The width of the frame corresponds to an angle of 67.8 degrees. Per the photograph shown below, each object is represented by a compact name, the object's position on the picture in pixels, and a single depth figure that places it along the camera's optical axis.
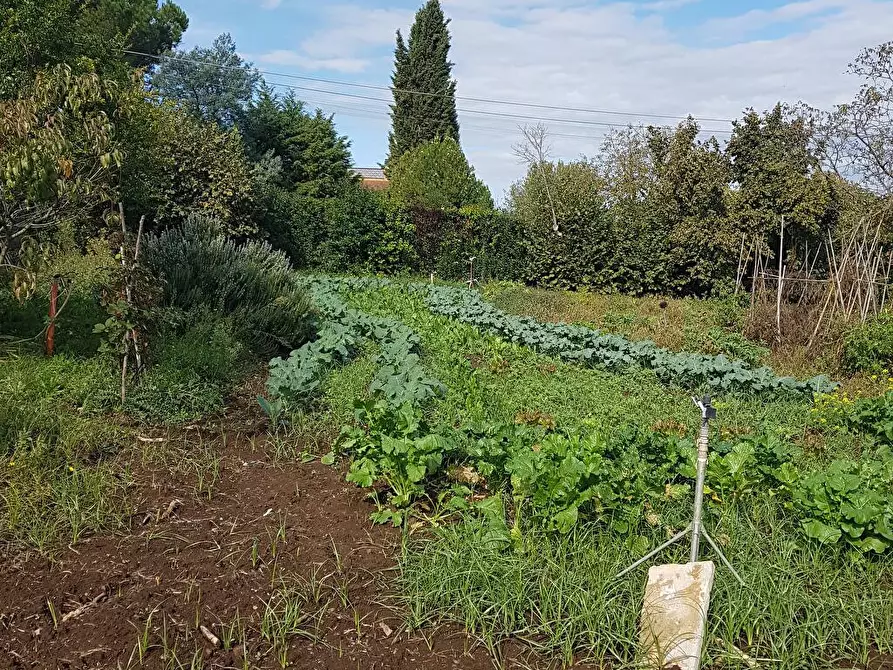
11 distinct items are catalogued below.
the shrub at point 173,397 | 4.81
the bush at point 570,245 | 16.17
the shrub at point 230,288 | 7.10
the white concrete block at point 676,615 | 2.49
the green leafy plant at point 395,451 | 3.50
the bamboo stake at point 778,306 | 8.80
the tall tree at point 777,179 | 12.95
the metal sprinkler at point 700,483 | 2.56
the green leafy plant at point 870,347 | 7.43
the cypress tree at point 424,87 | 31.61
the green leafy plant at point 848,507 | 2.91
